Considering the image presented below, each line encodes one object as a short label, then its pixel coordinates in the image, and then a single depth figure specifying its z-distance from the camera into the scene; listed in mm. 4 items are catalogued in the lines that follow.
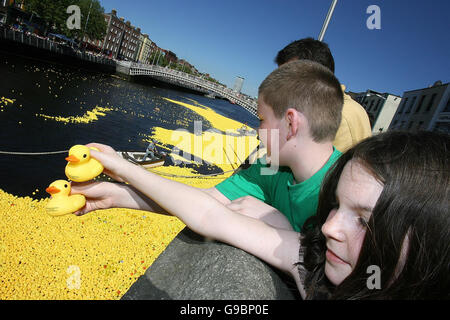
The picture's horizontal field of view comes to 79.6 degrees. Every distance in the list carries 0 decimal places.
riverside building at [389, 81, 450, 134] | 23469
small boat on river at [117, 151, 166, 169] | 9516
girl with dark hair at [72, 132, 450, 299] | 816
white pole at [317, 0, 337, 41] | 5668
